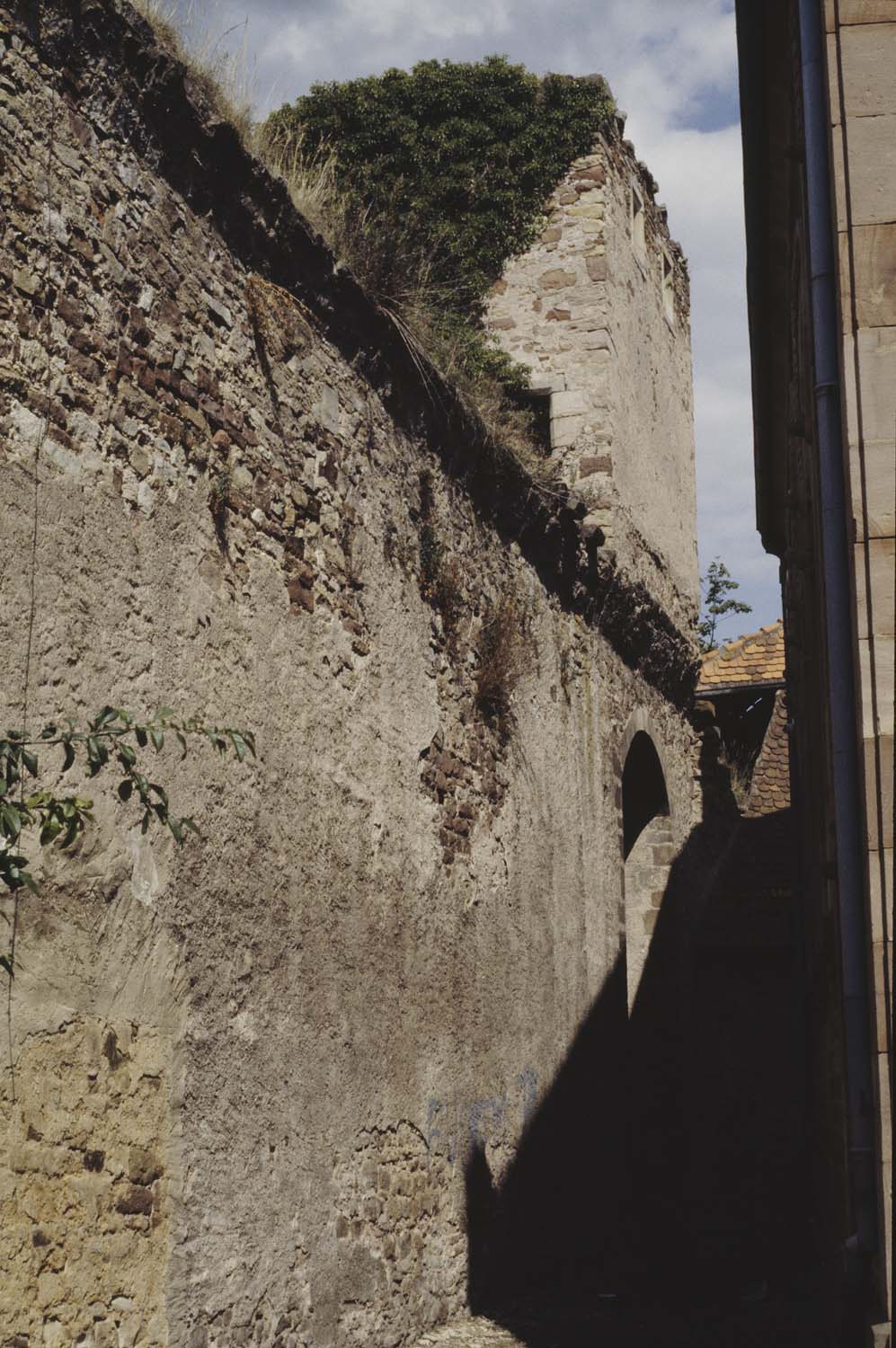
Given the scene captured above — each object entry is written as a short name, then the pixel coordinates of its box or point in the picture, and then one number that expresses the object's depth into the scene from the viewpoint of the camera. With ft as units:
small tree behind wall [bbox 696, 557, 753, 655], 86.53
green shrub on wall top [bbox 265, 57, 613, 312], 39.78
